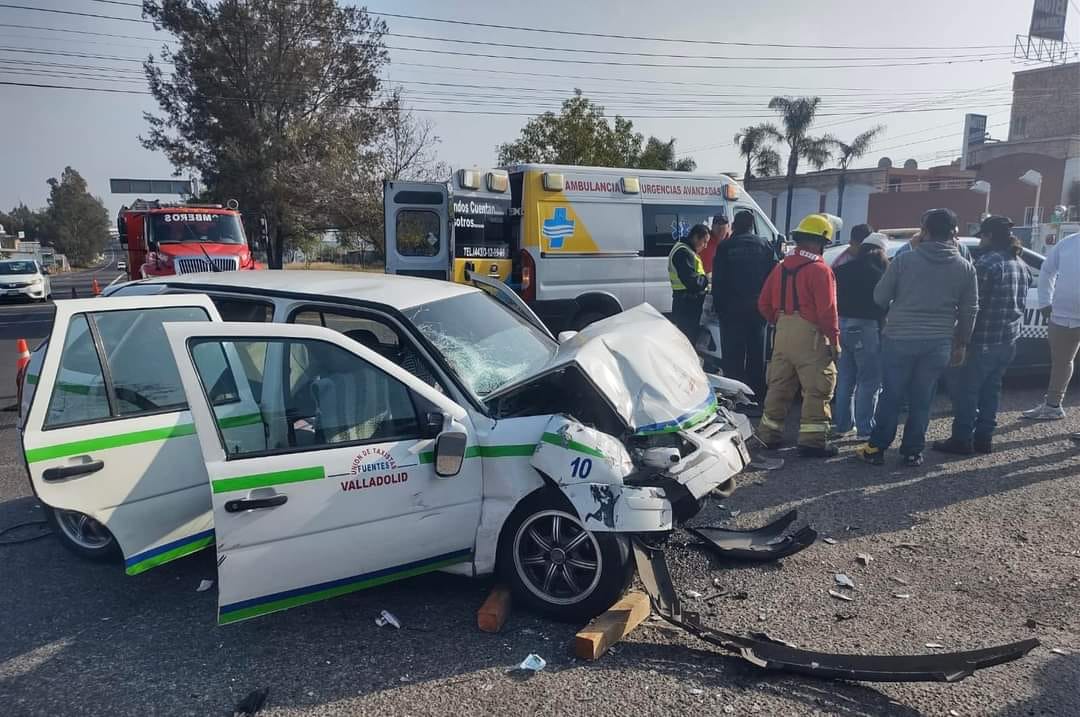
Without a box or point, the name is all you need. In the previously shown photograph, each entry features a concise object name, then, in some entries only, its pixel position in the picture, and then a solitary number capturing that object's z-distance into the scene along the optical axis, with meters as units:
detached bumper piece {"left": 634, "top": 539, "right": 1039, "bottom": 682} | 2.88
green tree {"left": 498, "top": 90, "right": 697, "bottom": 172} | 26.78
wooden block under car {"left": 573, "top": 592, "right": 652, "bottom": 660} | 3.21
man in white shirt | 6.77
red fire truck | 15.59
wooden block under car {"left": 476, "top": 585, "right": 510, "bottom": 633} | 3.47
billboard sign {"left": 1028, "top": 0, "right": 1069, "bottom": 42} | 63.94
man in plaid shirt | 6.13
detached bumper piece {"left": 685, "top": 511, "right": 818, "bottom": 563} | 4.18
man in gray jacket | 5.66
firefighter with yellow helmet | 5.91
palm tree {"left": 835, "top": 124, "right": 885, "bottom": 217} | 46.97
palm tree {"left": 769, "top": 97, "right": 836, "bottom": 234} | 45.41
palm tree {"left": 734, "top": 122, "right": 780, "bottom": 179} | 46.59
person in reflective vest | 7.86
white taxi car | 3.24
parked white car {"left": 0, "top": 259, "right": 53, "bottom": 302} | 23.70
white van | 9.40
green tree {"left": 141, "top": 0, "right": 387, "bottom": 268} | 28.66
